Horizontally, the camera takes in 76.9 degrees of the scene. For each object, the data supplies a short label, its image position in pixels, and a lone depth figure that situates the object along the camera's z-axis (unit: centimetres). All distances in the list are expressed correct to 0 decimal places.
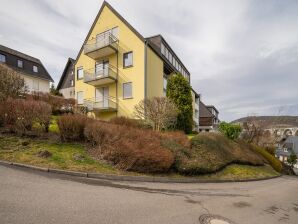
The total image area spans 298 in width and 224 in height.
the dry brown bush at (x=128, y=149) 834
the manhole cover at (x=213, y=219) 495
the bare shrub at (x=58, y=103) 1934
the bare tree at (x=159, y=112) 1531
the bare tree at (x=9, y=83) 1108
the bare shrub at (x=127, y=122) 1341
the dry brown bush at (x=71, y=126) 945
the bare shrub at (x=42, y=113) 932
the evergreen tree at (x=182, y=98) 1965
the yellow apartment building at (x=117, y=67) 2078
